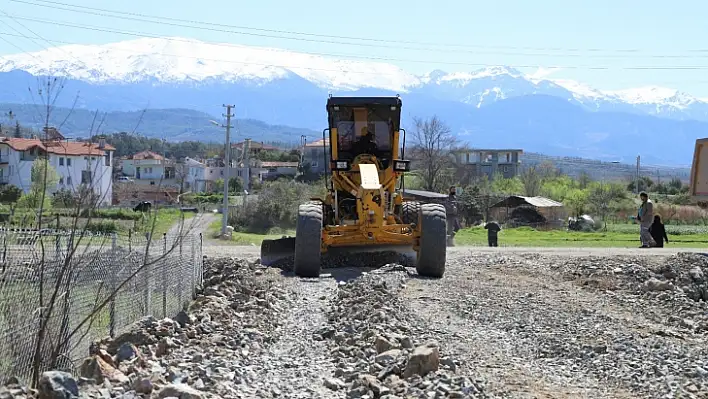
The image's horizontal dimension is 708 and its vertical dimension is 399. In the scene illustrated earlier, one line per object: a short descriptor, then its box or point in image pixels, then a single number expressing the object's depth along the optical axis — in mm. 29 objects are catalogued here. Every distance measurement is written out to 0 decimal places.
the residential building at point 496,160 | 142875
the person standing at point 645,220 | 27234
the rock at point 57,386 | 6844
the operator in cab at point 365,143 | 19406
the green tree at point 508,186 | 85681
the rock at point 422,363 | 8688
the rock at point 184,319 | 11200
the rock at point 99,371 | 7938
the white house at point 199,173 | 108725
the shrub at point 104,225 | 37312
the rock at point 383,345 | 10008
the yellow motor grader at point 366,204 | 17781
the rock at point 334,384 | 8773
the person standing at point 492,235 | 31797
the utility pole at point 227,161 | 44688
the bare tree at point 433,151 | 73812
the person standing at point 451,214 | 30931
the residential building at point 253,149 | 93850
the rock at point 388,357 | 9299
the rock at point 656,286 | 17125
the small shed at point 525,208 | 63375
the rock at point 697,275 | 19047
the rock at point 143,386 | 7648
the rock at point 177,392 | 7426
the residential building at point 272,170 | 119188
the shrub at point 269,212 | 55438
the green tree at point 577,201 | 68562
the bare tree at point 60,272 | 7156
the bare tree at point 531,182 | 86375
